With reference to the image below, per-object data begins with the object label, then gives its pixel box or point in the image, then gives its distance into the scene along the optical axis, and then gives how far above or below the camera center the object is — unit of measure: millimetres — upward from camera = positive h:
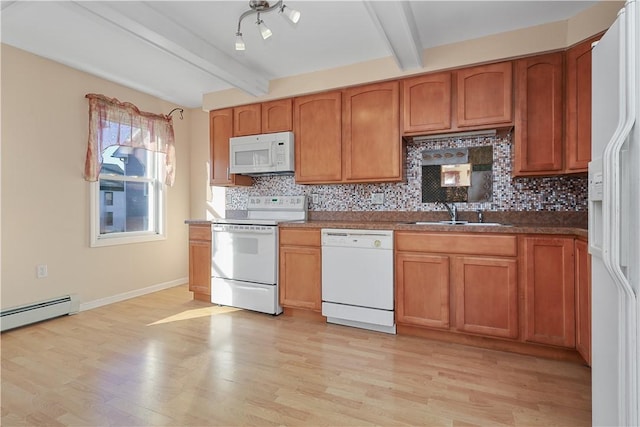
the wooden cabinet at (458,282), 2350 -541
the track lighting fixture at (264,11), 1864 +1186
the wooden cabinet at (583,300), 1979 -559
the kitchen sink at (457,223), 2875 -113
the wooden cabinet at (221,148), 3840 +737
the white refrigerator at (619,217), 1074 -26
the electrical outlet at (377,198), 3305 +122
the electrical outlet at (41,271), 2990 -530
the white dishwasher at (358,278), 2695 -572
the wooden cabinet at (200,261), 3609 -546
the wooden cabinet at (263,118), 3498 +1013
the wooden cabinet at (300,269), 3006 -536
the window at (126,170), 3414 +471
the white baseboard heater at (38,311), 2732 -876
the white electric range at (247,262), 3164 -507
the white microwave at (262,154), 3422 +607
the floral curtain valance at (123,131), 3334 +901
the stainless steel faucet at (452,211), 2963 -9
